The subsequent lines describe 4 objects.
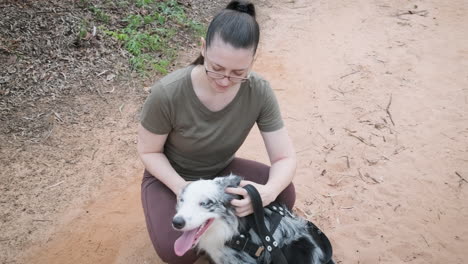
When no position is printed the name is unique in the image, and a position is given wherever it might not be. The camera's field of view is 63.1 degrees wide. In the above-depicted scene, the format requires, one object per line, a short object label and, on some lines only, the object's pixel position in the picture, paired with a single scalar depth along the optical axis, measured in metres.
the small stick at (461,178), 3.52
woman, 1.91
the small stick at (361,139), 3.90
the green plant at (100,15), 5.01
